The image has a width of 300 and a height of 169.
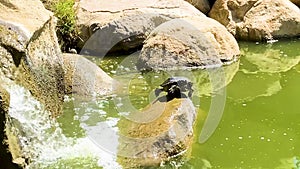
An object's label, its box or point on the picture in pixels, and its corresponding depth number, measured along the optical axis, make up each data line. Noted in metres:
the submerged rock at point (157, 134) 8.78
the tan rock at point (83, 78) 11.91
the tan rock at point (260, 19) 17.20
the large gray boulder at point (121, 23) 15.34
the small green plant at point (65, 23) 14.60
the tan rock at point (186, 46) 14.10
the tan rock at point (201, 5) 18.66
